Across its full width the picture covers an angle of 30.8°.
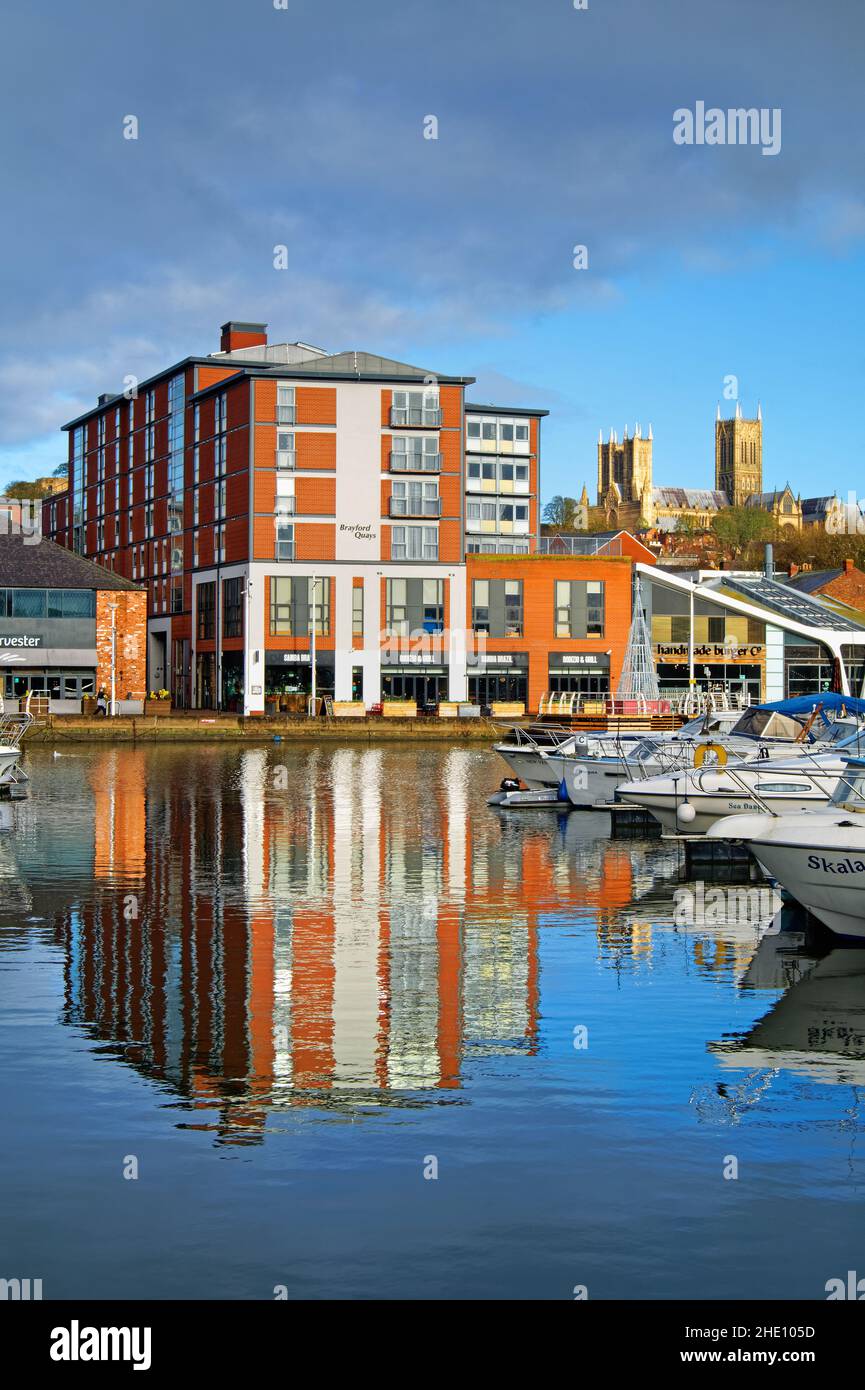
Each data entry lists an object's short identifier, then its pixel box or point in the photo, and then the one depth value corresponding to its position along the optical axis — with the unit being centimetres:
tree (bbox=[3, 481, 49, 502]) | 17712
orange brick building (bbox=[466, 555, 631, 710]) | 10612
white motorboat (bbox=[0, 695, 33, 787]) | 4766
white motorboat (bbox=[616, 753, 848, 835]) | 3209
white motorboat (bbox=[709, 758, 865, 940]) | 2131
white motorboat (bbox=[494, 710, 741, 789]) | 4634
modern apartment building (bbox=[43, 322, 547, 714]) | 10175
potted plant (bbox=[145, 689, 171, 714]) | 10156
